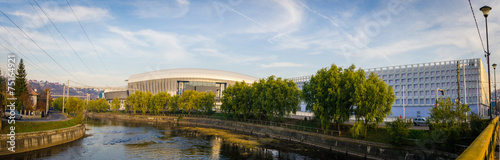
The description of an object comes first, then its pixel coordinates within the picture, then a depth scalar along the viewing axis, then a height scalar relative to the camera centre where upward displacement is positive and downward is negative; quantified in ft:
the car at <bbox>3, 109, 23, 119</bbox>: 165.70 -12.34
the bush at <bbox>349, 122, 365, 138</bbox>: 128.05 -14.61
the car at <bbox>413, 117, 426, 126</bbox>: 166.26 -14.16
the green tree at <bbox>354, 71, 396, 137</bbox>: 131.23 -1.50
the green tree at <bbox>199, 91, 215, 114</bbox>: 333.01 -5.14
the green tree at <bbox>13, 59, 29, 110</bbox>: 221.25 +9.29
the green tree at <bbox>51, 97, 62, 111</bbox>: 486.51 -16.40
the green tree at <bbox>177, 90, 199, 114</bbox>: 337.72 -4.33
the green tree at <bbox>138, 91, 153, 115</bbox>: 382.83 -7.88
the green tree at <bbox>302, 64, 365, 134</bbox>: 144.66 +2.57
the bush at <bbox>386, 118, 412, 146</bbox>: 110.61 -13.54
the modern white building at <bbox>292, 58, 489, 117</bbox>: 314.55 +18.55
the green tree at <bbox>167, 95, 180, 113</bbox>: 364.40 -9.86
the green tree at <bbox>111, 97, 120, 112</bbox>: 463.01 -13.38
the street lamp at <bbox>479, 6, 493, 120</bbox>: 58.90 +19.32
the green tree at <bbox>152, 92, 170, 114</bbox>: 369.71 -7.50
